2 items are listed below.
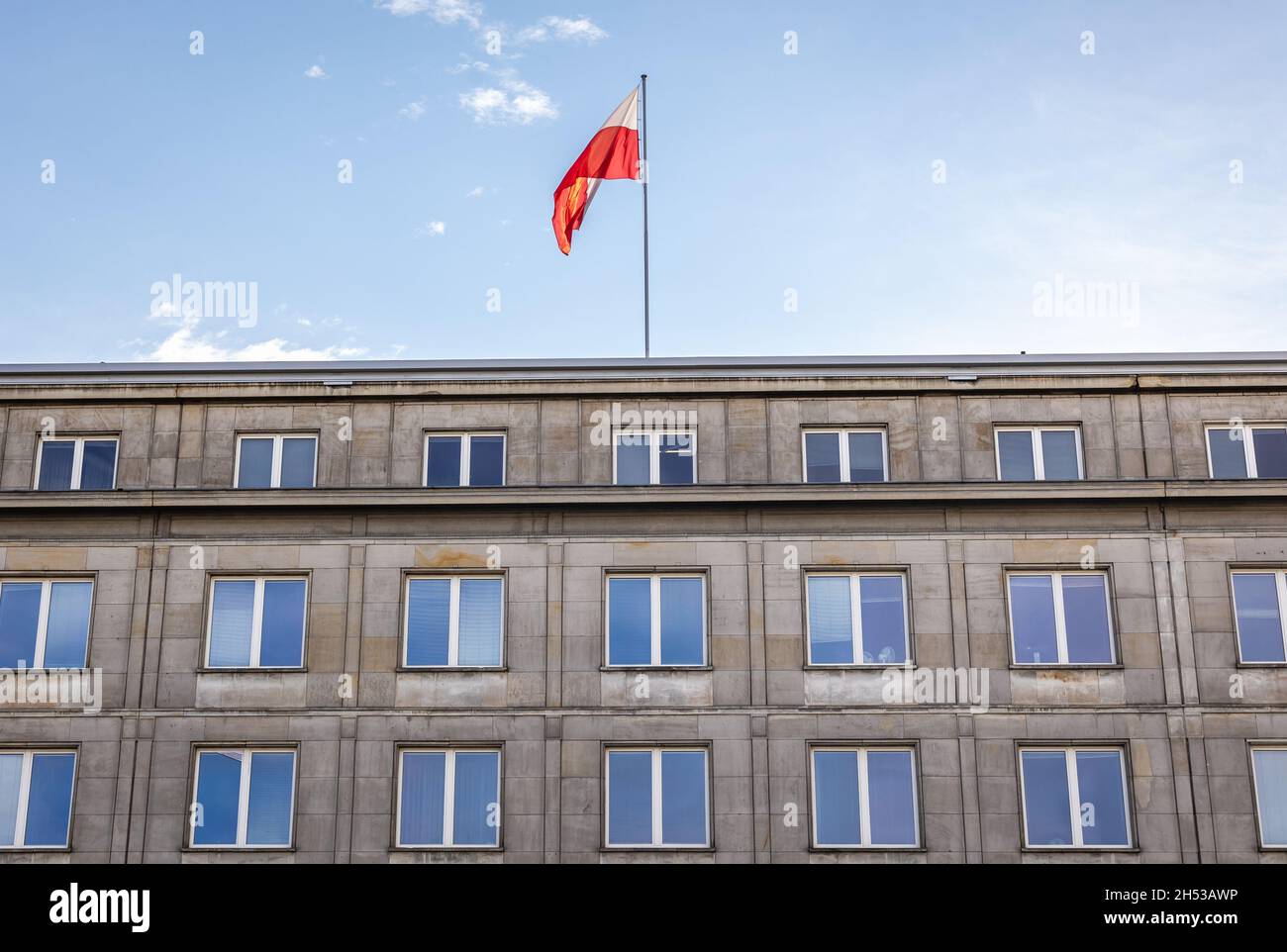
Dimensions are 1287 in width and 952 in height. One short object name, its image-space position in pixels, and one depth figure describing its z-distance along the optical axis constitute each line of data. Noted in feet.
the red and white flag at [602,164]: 127.75
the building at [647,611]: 106.83
